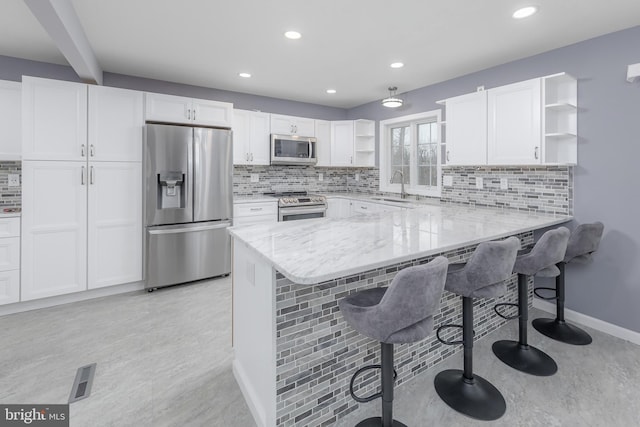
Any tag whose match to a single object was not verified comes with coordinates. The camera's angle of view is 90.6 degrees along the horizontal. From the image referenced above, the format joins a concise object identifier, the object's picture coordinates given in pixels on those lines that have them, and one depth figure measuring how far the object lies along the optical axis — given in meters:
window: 4.34
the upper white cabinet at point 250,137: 4.39
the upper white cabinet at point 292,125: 4.66
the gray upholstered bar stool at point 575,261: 2.49
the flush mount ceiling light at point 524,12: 2.23
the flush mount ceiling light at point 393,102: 4.11
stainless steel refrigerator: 3.41
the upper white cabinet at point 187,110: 3.48
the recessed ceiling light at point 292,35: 2.65
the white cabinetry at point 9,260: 2.87
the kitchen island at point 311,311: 1.47
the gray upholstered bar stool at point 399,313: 1.30
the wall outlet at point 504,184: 3.31
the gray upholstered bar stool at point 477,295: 1.73
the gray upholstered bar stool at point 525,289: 2.11
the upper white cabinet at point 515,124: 2.74
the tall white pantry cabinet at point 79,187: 2.95
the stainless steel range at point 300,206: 4.45
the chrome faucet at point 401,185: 4.57
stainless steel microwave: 4.61
